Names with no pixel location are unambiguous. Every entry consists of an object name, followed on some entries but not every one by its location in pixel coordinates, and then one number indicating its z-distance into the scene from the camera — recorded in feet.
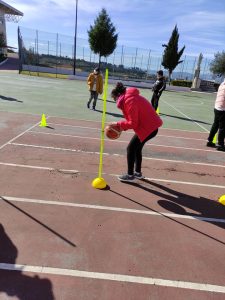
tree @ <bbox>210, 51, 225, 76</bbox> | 102.71
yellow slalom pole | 13.94
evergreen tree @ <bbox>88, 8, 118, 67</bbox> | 96.18
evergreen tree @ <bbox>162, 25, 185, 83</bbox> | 102.31
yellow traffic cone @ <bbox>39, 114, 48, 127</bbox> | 24.82
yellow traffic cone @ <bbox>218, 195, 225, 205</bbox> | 13.53
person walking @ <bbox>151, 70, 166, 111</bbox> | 32.95
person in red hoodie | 12.69
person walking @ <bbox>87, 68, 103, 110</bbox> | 33.99
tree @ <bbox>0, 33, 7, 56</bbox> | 134.10
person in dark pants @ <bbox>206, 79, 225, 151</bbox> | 21.83
